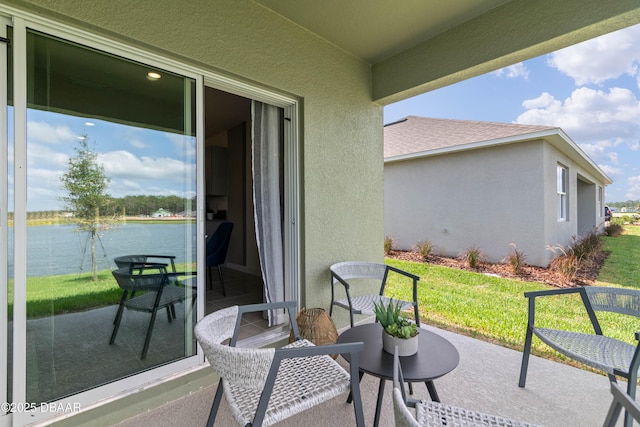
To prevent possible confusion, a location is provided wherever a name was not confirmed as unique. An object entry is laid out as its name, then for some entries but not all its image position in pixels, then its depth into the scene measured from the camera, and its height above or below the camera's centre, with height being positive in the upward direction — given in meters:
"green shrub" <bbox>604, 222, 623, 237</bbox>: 13.25 -0.85
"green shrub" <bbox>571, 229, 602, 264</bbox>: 6.52 -0.86
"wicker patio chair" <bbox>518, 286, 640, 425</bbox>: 1.59 -0.86
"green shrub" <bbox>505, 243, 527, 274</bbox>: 6.08 -1.05
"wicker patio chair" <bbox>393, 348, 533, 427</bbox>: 1.15 -0.85
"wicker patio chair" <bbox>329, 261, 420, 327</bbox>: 2.58 -0.68
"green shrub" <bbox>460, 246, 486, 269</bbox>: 6.62 -1.04
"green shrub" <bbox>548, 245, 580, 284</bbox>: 5.50 -1.07
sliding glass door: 1.55 -0.01
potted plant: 1.65 -0.70
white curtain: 2.93 +0.25
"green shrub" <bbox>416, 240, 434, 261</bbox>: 7.54 -0.94
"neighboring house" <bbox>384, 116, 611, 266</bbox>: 6.48 +0.70
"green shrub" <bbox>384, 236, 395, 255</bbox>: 8.39 -0.94
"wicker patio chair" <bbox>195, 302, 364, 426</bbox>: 1.15 -0.83
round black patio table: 1.49 -0.84
